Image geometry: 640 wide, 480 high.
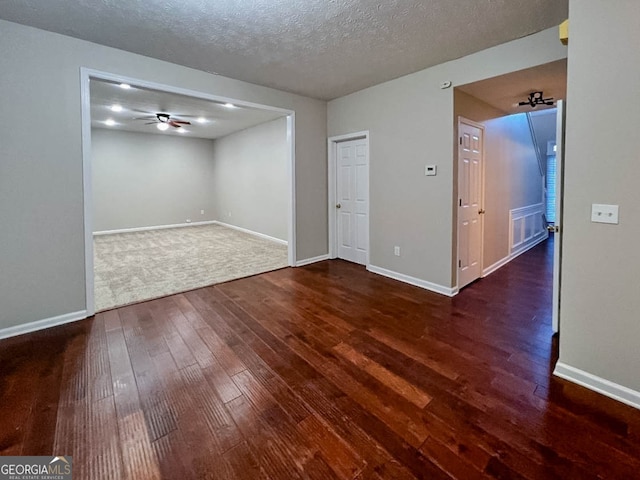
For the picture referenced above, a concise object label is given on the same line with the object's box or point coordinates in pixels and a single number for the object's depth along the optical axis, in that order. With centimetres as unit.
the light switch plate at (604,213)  188
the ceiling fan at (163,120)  632
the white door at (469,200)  378
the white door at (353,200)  489
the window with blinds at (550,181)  730
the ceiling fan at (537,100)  371
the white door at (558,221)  270
